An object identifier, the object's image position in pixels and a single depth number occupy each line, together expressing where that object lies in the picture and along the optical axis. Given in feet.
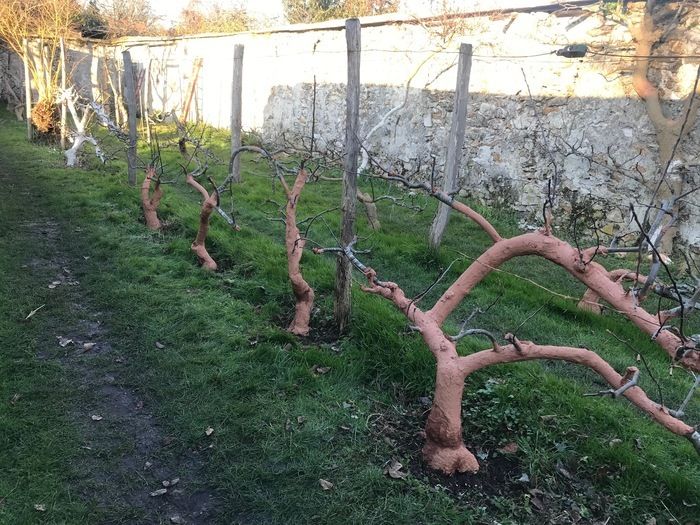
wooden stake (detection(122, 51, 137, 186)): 27.66
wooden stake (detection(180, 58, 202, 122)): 48.38
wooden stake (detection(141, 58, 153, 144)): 50.93
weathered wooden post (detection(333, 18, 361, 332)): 13.73
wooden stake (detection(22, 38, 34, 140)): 38.78
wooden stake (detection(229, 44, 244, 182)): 28.70
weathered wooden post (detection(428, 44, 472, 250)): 19.83
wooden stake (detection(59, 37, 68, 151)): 35.58
